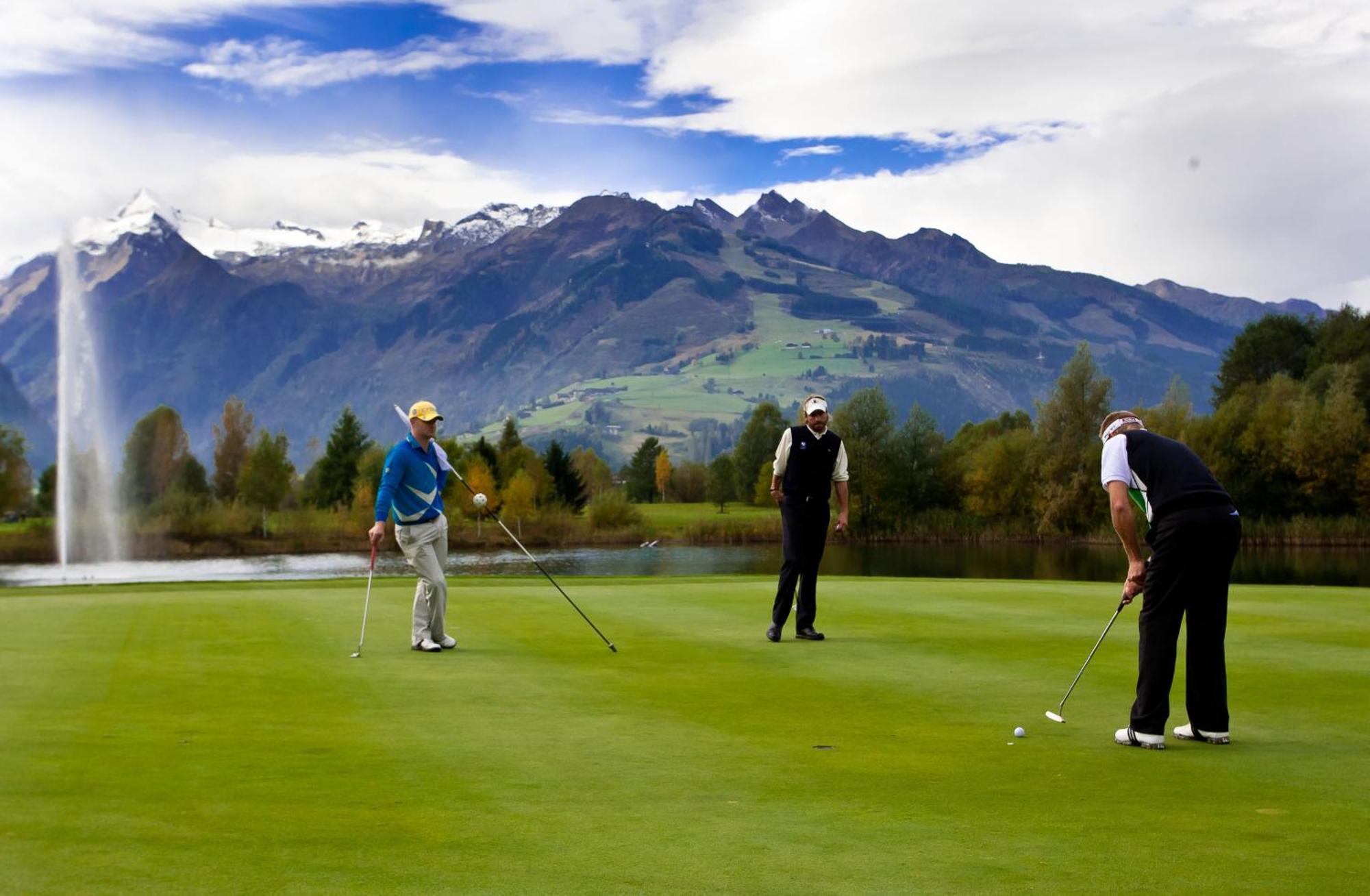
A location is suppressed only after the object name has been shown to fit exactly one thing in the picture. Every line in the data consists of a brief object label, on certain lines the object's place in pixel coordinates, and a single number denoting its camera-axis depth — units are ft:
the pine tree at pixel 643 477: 534.78
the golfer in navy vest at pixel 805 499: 45.98
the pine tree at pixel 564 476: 394.52
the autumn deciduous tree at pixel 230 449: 377.50
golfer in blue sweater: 43.78
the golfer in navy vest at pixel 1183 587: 27.66
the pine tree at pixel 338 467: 377.91
